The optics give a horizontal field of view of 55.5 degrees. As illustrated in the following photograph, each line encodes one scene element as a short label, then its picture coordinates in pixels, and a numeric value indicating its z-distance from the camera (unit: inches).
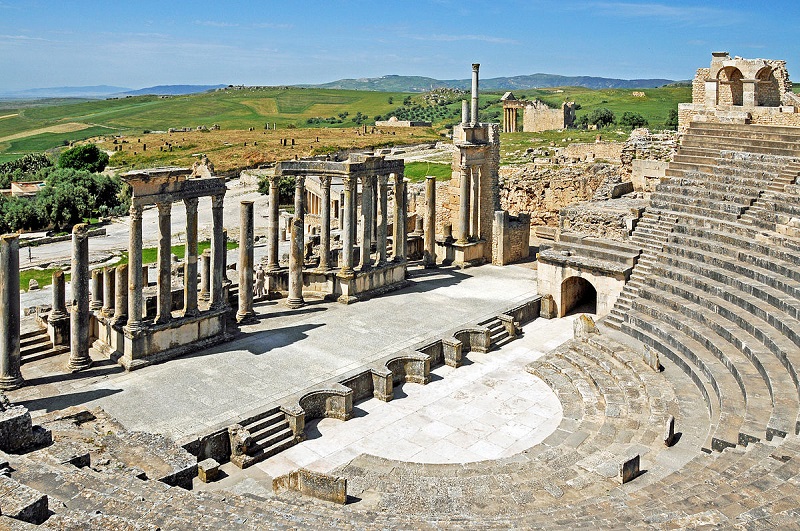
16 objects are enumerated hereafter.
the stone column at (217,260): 874.8
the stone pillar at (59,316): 836.0
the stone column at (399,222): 1139.3
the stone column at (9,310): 719.1
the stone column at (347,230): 1053.3
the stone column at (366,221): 1080.8
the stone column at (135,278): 795.4
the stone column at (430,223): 1229.7
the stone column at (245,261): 926.4
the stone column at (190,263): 842.8
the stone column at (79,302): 774.5
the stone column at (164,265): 820.6
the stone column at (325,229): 1088.8
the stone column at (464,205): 1263.5
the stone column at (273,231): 1073.1
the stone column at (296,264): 1018.1
